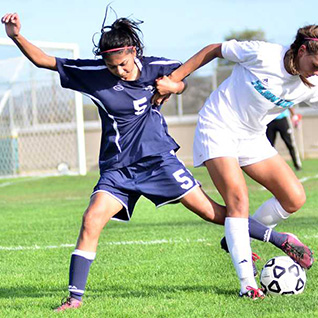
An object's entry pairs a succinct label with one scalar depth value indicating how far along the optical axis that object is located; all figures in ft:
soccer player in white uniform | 33.04
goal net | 134.10
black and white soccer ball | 33.86
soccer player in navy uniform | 33.50
